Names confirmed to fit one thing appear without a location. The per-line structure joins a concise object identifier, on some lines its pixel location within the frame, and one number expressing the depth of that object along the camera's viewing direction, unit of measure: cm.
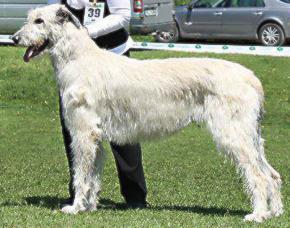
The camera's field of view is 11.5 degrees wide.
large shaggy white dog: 1230
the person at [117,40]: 1326
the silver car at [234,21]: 3930
